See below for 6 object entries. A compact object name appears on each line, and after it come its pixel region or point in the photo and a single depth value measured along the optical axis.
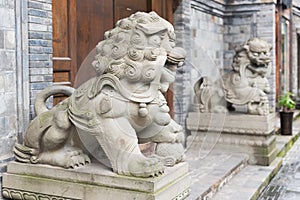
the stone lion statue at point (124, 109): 2.60
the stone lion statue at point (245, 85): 5.84
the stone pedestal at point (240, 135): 5.74
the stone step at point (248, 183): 4.38
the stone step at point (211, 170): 4.15
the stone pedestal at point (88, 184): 2.50
